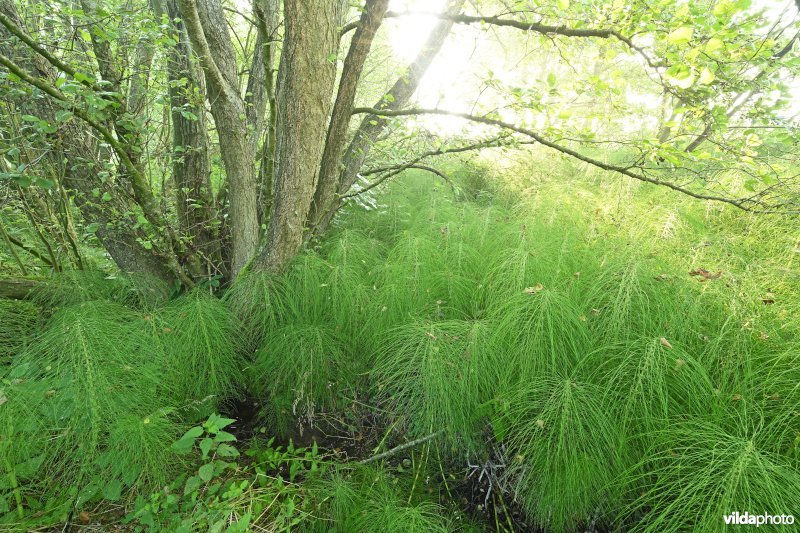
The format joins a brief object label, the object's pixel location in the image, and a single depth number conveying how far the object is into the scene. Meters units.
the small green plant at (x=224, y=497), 1.44
